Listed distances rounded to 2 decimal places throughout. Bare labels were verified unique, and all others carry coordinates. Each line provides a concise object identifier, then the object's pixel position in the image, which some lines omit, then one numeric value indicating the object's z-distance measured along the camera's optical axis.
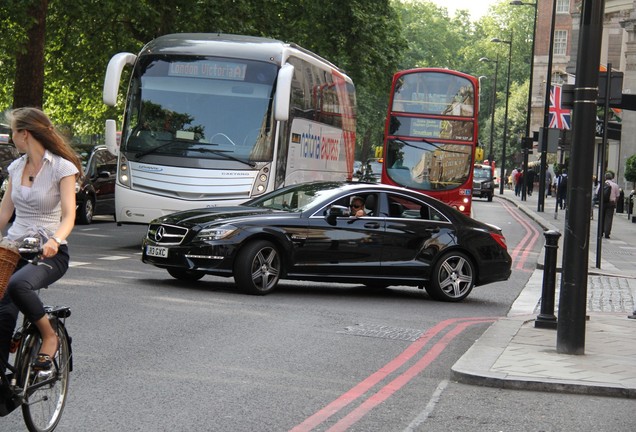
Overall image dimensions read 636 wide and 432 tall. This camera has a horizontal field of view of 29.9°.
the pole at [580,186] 9.62
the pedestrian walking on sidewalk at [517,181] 74.08
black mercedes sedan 13.48
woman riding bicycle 5.86
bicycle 5.84
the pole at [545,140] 43.12
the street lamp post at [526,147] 55.33
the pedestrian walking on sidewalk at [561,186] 46.75
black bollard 11.59
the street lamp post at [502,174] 78.31
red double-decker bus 31.27
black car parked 27.17
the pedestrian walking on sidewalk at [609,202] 30.75
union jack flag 35.78
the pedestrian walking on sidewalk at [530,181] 72.69
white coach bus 18.94
